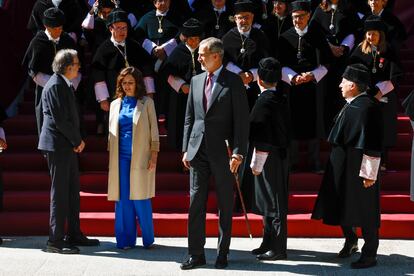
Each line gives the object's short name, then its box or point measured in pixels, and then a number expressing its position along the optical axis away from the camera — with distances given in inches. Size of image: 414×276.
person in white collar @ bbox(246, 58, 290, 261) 581.0
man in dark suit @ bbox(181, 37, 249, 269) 561.9
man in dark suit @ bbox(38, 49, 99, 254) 597.9
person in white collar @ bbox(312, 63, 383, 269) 555.8
